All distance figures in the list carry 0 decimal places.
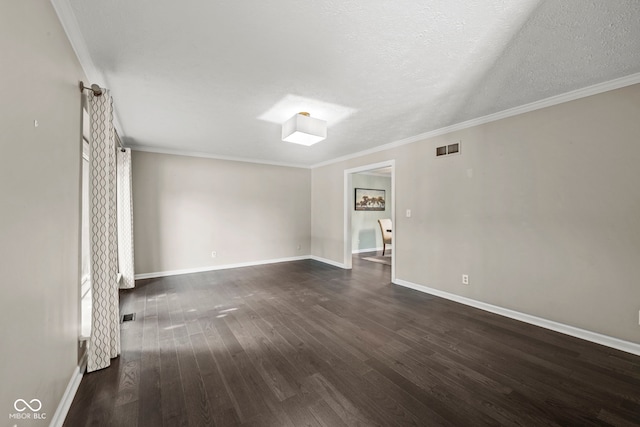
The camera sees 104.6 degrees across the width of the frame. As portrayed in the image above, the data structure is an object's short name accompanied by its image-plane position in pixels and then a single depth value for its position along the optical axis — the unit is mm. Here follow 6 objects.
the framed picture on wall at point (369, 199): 7301
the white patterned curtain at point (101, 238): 1952
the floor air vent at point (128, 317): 2835
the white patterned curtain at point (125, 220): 3856
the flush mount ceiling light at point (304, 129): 2817
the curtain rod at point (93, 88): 1881
